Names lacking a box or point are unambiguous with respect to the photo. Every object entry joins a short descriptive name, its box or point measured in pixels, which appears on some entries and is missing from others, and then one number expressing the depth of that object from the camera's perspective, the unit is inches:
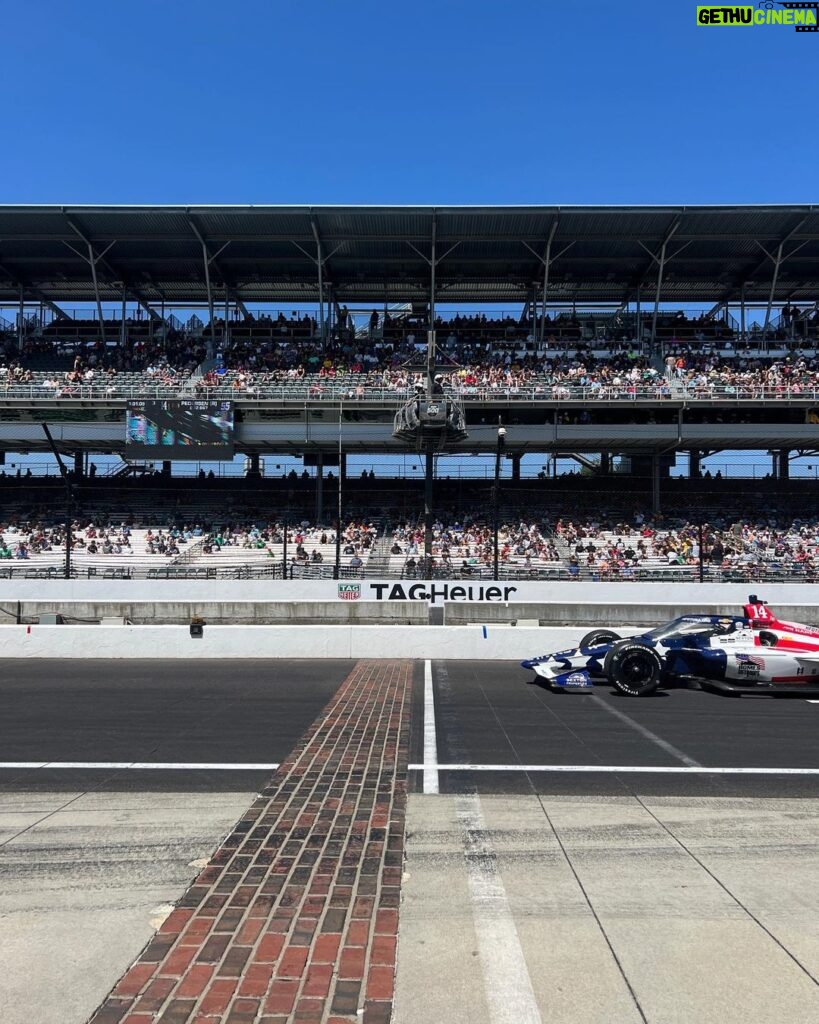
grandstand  1256.2
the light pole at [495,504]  916.1
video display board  1251.2
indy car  462.0
